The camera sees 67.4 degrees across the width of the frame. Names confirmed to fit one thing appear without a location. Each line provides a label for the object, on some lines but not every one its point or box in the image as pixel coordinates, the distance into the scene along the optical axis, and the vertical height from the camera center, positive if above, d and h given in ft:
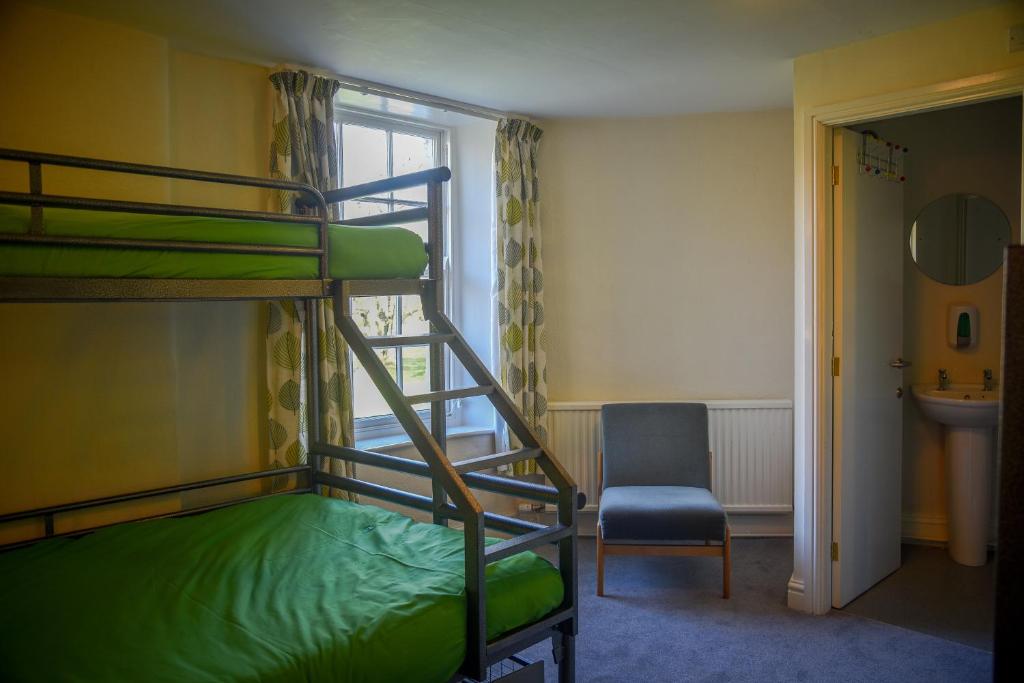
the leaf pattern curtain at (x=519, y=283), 14.01 +0.79
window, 13.14 +2.20
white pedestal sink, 12.80 -2.60
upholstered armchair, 12.09 -2.48
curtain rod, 11.73 +3.79
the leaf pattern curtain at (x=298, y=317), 10.94 +0.19
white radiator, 14.39 -2.38
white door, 11.22 -0.88
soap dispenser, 13.61 -0.17
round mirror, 13.55 +1.41
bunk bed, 6.10 -2.31
